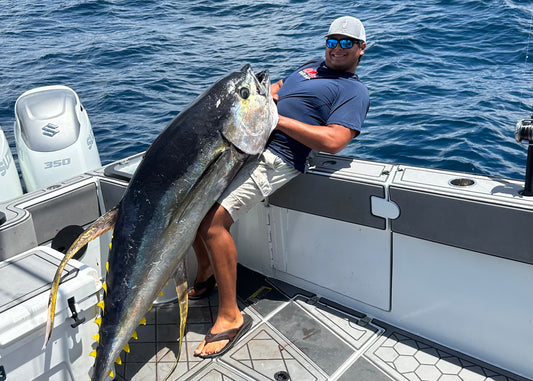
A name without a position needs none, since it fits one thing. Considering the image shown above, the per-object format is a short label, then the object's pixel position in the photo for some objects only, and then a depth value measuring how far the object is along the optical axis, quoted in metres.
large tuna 2.04
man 2.57
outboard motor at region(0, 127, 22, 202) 3.65
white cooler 1.91
